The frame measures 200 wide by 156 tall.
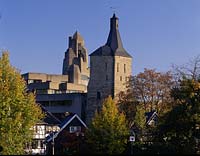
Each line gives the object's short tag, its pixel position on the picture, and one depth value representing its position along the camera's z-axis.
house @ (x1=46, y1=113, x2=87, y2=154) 55.41
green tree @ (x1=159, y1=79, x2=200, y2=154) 43.31
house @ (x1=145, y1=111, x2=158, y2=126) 67.25
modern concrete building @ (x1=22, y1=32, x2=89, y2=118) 108.83
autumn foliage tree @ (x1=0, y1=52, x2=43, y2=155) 39.25
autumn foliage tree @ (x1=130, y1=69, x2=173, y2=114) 70.94
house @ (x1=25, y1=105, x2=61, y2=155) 58.92
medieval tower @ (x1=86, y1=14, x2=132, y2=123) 100.06
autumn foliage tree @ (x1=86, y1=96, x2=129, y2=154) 50.62
